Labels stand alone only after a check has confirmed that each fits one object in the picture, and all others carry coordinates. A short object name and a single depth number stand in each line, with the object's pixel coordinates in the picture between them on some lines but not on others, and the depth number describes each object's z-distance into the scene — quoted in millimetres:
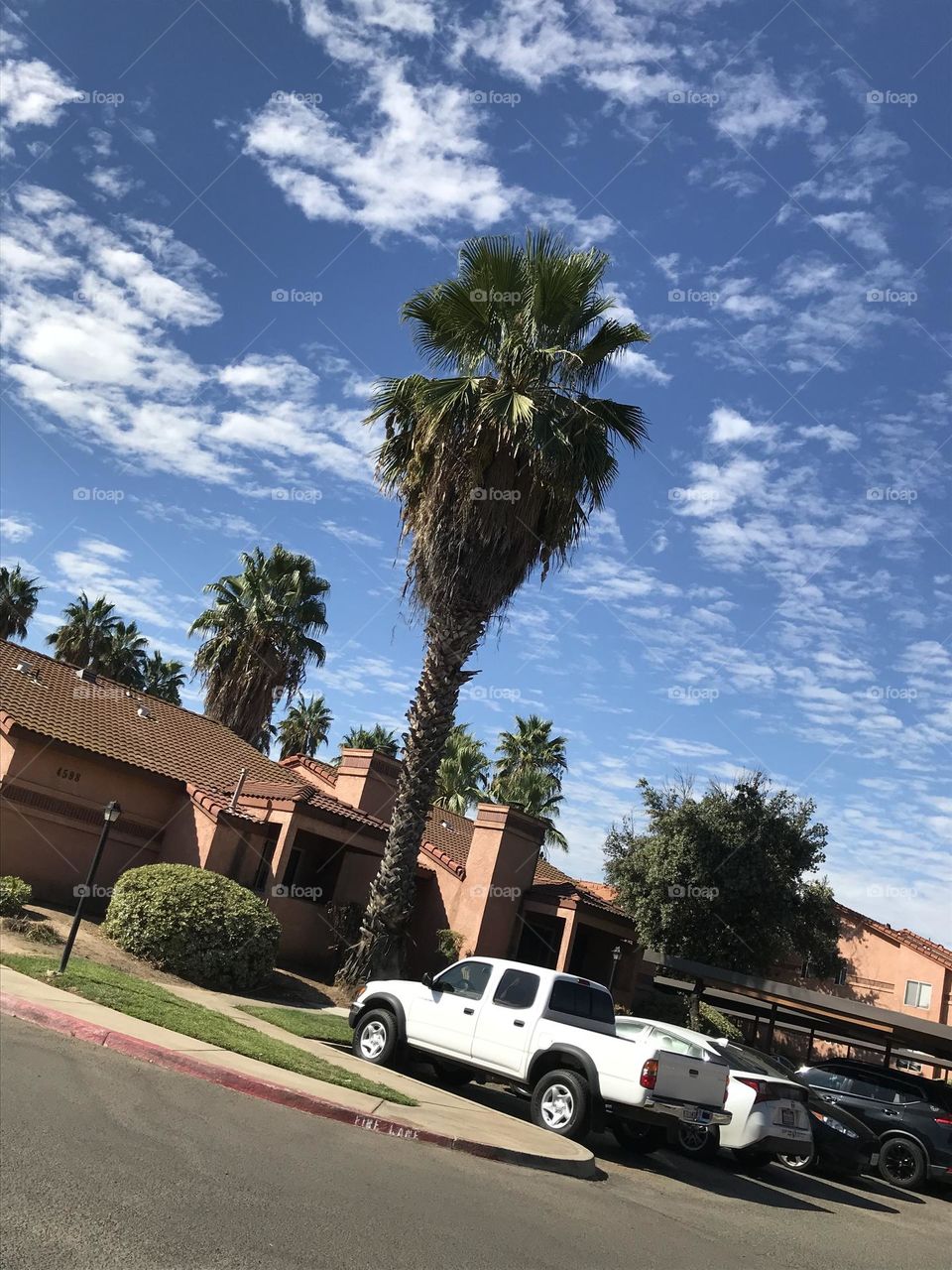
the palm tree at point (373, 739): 52156
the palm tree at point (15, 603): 43906
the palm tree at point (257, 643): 34531
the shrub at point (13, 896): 16266
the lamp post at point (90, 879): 12875
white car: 11750
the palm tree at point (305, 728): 50156
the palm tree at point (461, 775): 44969
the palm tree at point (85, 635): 43312
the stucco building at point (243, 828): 20406
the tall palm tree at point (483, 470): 17938
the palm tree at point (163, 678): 47625
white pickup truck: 10195
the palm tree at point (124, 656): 43875
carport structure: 19922
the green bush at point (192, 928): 16562
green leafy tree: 27578
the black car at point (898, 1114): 14883
